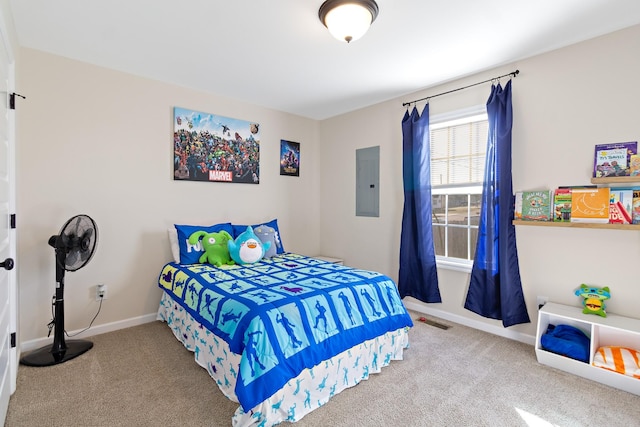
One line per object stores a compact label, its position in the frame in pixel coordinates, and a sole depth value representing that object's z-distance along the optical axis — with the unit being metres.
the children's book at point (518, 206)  2.71
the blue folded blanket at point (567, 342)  2.24
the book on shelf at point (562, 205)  2.47
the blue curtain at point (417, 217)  3.38
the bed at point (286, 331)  1.72
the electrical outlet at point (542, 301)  2.66
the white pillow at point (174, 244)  3.18
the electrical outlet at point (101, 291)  2.95
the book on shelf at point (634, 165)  2.20
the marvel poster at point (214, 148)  3.40
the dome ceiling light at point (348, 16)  1.94
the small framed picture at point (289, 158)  4.32
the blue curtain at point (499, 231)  2.76
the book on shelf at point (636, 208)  2.18
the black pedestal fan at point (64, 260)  2.39
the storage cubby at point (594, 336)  2.08
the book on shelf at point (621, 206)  2.20
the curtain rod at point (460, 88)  2.78
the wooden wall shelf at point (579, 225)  2.13
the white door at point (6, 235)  1.74
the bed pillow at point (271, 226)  3.51
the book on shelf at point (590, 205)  2.29
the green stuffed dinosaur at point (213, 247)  3.08
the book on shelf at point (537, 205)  2.58
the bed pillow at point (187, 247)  3.11
